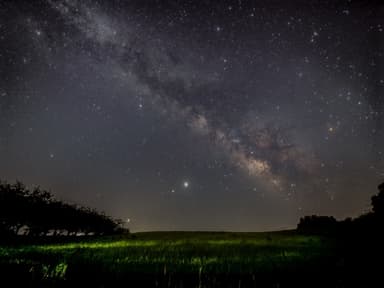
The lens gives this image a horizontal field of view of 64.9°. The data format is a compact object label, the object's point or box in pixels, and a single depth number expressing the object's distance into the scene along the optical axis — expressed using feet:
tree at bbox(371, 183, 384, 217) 121.29
